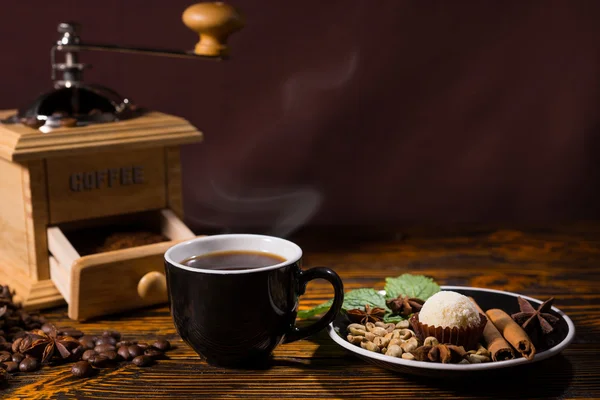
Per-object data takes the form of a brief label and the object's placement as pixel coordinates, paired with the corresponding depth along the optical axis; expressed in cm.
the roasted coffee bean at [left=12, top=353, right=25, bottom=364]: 87
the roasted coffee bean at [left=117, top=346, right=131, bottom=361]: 88
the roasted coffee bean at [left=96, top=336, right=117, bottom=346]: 89
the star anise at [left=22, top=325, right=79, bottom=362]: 87
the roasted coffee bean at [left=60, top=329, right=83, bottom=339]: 91
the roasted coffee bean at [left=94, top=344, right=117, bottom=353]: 88
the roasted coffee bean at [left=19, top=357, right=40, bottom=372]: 86
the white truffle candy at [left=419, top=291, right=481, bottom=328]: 83
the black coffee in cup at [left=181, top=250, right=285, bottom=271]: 86
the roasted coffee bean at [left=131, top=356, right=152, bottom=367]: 87
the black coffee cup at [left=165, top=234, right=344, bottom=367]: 82
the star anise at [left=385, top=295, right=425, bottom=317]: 89
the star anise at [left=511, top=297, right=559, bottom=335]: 84
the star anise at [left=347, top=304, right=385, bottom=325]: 88
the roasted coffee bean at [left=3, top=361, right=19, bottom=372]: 86
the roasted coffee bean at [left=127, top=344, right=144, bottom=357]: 88
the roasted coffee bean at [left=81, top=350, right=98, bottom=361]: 87
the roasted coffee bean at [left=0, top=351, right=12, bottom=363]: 87
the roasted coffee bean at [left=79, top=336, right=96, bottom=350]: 89
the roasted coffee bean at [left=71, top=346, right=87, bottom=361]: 88
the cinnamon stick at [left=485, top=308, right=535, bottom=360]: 81
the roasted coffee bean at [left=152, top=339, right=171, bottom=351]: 89
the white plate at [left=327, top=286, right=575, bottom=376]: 80
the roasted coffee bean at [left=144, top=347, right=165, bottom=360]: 87
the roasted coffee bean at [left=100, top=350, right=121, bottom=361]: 87
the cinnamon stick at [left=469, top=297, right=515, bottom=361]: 82
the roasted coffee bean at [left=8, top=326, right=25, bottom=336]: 92
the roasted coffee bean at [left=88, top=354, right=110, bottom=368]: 87
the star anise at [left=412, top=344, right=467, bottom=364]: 81
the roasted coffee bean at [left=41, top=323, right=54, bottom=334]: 91
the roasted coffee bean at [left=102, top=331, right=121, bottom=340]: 91
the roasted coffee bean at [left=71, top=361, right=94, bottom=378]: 85
